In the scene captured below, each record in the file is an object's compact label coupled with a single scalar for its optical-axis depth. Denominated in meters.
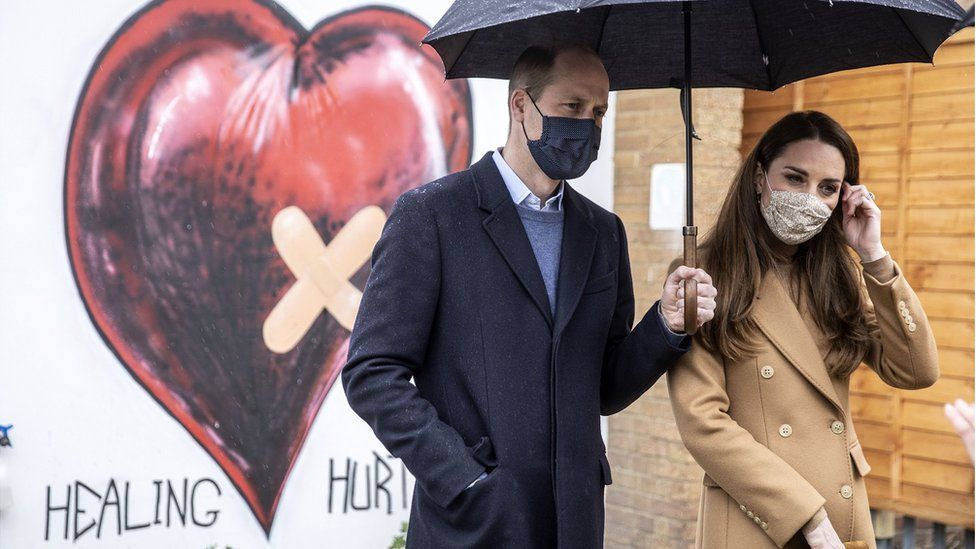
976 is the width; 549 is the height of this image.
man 2.46
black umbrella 2.94
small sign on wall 5.32
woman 2.74
